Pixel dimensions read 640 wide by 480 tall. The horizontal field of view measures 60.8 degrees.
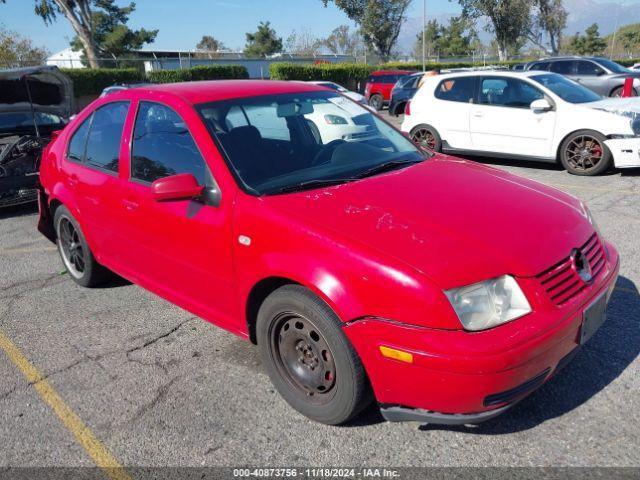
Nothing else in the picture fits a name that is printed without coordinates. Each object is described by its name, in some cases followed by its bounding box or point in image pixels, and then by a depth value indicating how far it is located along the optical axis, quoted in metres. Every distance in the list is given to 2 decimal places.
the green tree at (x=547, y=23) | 51.56
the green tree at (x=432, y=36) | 78.12
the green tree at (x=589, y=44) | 73.25
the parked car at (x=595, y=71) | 15.09
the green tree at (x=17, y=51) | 35.28
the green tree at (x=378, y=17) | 47.88
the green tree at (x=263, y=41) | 74.12
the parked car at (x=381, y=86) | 21.91
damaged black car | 7.09
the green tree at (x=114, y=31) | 54.25
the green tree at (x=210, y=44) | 93.69
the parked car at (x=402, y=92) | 17.44
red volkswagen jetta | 2.29
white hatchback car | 7.79
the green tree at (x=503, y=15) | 44.44
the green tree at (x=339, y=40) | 92.00
